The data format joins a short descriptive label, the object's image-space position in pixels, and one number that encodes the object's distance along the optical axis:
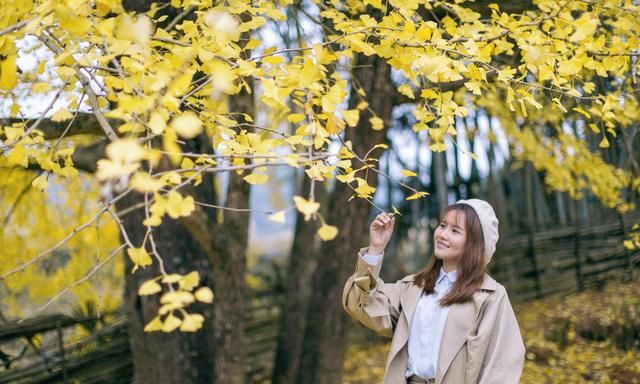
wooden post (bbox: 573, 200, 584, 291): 8.07
